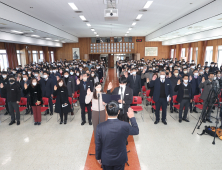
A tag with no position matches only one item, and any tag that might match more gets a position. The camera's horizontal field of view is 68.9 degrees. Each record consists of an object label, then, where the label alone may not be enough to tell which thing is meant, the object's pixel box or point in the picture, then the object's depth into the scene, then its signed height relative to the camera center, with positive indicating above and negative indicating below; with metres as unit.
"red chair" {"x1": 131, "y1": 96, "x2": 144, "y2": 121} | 6.47 -1.66
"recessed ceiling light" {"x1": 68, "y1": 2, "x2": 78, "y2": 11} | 8.32 +2.79
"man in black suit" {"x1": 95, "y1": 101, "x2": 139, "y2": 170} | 2.22 -1.11
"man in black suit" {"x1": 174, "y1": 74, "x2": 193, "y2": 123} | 6.11 -1.35
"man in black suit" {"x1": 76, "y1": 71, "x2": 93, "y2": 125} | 5.92 -1.28
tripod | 5.02 -1.26
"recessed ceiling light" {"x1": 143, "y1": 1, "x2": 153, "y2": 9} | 8.20 +2.83
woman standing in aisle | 4.47 -1.29
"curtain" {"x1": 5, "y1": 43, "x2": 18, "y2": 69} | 16.36 +0.50
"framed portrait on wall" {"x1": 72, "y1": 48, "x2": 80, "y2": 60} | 28.02 +0.95
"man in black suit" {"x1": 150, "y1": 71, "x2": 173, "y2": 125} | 5.86 -1.18
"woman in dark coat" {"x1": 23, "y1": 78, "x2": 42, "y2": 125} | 6.21 -1.45
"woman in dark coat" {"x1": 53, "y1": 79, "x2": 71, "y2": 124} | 6.04 -1.46
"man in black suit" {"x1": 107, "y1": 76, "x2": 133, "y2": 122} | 4.67 -1.02
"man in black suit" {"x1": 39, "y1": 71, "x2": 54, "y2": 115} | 7.14 -1.24
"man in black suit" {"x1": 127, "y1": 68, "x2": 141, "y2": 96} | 7.53 -1.11
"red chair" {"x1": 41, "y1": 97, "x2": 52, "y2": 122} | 6.65 -1.69
